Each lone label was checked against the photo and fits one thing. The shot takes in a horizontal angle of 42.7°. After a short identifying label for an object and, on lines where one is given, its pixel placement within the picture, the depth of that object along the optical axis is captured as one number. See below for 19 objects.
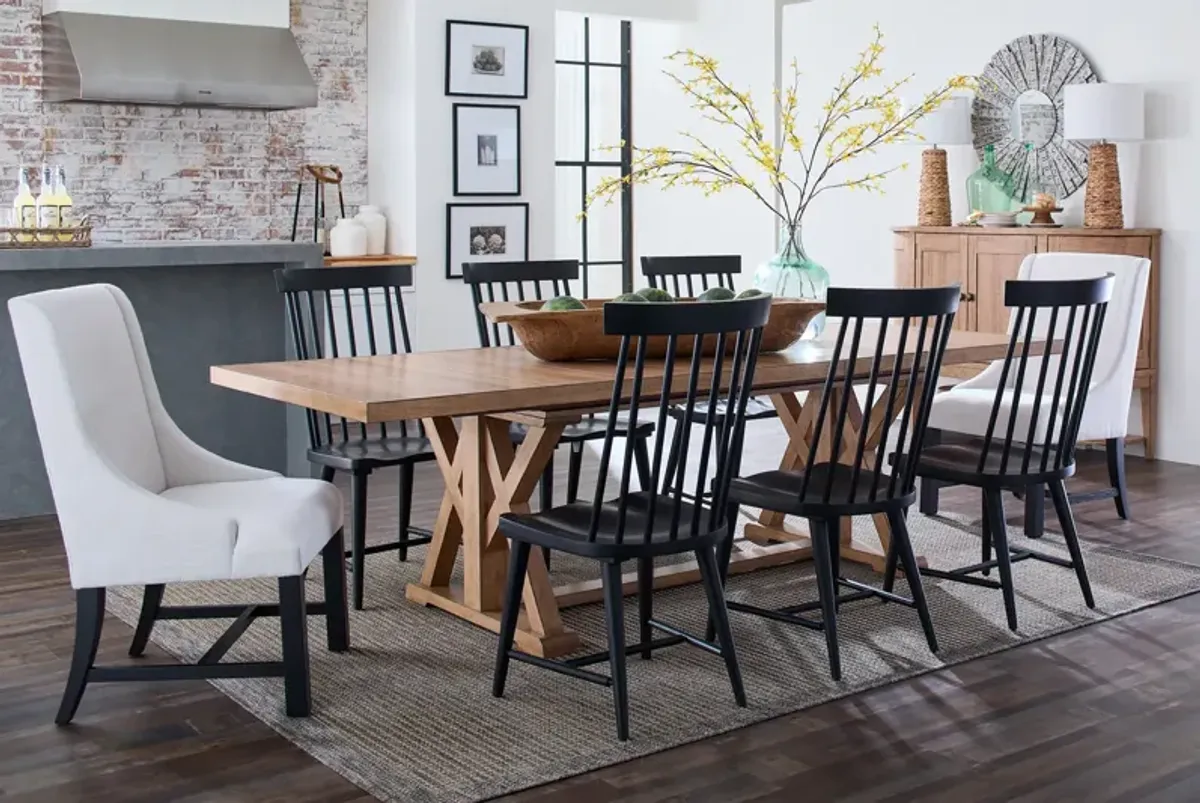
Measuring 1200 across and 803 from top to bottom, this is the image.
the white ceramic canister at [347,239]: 7.96
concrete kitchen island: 5.34
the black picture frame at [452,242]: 8.20
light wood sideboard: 6.49
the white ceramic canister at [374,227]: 8.14
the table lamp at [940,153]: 7.15
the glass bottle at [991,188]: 7.07
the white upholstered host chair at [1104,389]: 5.05
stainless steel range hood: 7.04
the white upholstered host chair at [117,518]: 3.21
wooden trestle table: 3.42
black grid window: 9.39
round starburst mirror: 6.84
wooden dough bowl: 3.91
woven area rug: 3.11
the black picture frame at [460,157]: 8.20
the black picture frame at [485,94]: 8.09
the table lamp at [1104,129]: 6.30
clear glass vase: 4.96
